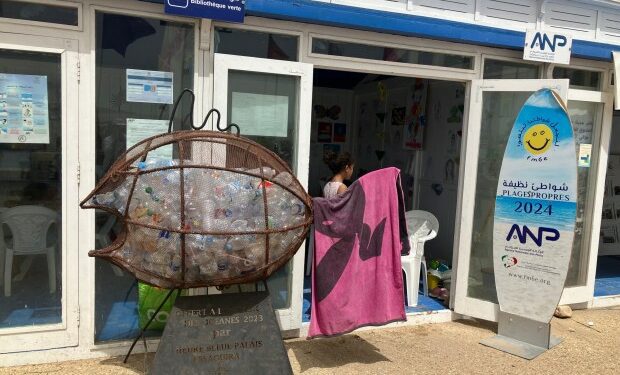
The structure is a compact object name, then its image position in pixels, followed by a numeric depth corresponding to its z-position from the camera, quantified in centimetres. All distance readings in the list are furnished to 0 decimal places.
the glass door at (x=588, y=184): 516
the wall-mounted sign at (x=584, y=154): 514
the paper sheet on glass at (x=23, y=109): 337
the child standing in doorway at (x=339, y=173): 450
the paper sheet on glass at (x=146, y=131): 364
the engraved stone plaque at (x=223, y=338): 282
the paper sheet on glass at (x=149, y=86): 363
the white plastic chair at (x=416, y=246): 502
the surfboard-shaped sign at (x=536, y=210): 423
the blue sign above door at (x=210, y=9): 345
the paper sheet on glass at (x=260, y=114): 389
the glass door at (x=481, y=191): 467
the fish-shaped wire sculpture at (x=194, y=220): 265
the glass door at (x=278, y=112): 382
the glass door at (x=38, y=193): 340
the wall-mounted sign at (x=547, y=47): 464
